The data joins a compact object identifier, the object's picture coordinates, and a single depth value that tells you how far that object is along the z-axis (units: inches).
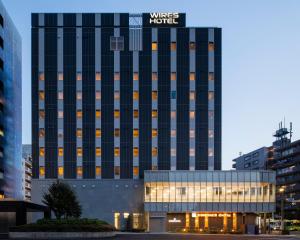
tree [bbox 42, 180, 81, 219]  2309.3
